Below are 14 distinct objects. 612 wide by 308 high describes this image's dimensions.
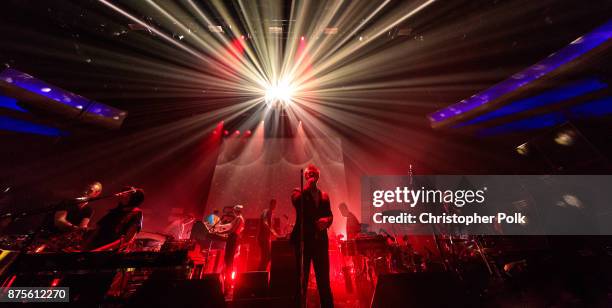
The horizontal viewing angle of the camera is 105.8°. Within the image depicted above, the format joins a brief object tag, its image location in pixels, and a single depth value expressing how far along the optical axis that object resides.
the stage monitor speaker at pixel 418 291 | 1.94
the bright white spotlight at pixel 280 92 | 7.58
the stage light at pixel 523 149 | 6.26
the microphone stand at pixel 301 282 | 1.99
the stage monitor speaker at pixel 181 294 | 1.88
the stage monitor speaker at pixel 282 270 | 3.00
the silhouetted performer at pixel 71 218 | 3.67
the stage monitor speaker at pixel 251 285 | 2.93
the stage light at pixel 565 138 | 5.43
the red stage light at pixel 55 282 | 2.27
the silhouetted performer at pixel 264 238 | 4.98
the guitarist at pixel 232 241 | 4.75
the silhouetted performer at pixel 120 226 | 3.14
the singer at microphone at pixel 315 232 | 2.50
